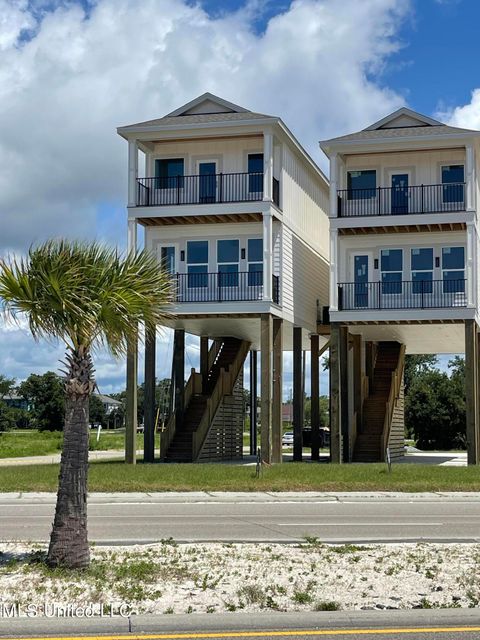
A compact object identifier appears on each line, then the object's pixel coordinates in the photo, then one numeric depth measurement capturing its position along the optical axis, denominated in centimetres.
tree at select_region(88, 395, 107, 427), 11634
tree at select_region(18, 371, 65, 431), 9688
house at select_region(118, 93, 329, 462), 3491
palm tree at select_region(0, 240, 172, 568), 1091
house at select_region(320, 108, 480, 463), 3550
